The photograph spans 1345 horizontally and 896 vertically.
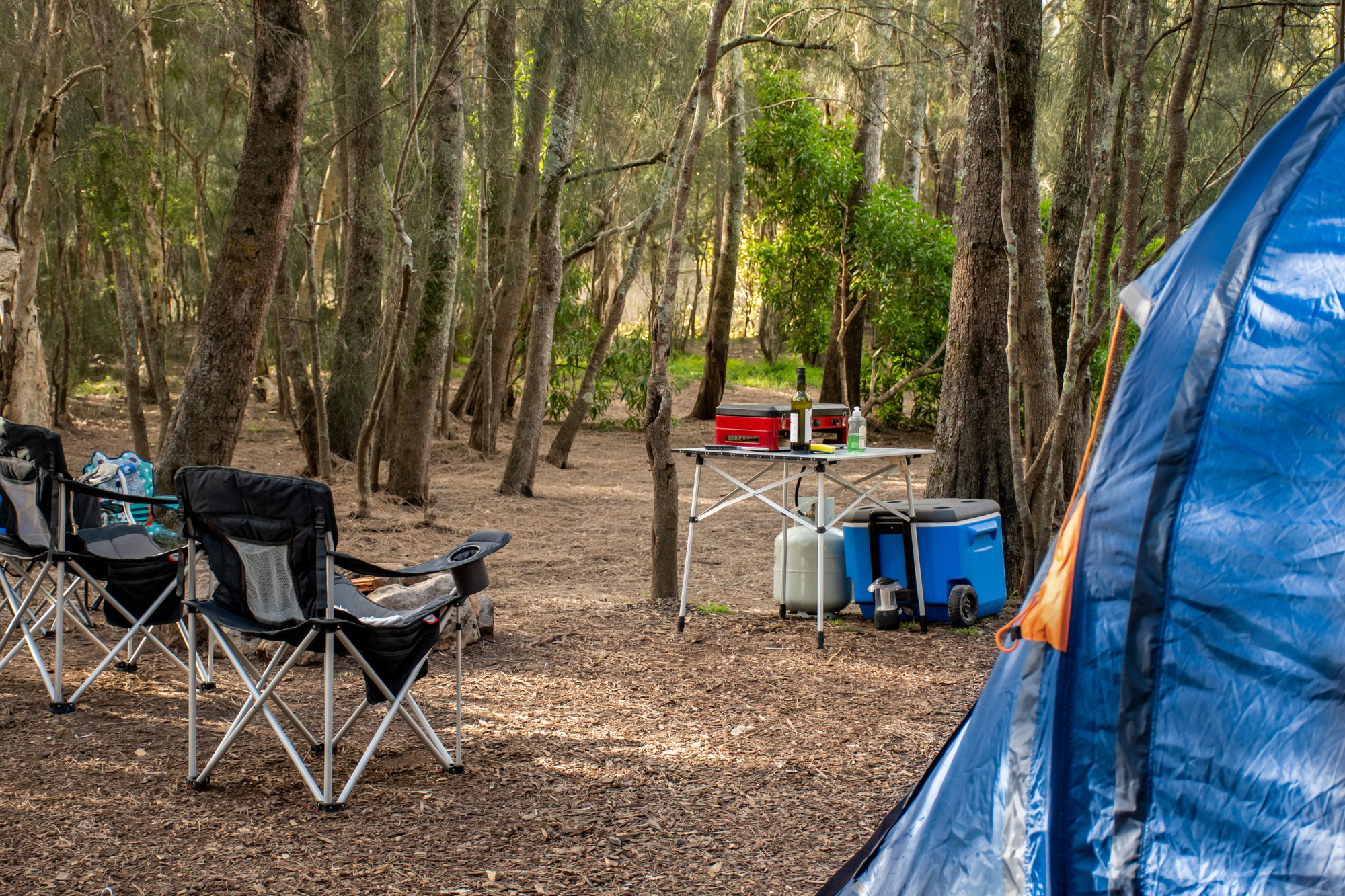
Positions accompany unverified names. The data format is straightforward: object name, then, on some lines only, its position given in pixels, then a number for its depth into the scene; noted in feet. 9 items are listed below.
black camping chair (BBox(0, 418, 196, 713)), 12.81
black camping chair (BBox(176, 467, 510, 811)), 9.99
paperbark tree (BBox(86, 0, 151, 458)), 26.30
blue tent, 6.10
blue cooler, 16.65
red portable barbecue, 16.58
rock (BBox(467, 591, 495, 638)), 16.56
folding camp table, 15.70
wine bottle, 16.28
